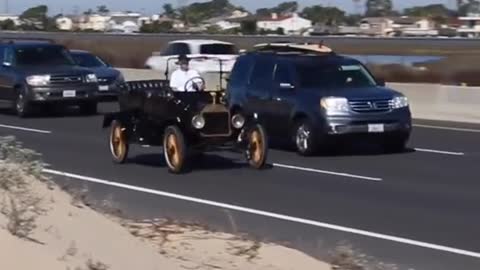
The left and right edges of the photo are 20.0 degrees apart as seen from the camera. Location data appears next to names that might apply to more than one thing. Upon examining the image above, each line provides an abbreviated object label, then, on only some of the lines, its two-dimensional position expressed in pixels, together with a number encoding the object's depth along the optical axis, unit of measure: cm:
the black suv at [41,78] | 3212
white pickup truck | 4138
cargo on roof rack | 2469
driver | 2091
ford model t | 1897
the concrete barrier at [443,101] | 3027
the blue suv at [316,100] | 2200
